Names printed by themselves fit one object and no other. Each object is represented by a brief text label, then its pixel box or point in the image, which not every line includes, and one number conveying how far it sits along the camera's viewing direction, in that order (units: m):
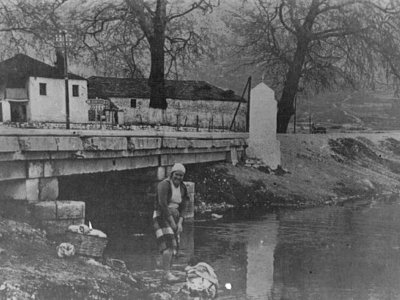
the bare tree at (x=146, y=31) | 23.56
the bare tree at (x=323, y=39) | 26.17
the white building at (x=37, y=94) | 35.94
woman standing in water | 9.51
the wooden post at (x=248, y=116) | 22.08
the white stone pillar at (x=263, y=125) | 21.70
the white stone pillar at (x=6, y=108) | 36.88
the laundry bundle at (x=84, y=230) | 9.37
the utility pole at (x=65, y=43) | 16.27
